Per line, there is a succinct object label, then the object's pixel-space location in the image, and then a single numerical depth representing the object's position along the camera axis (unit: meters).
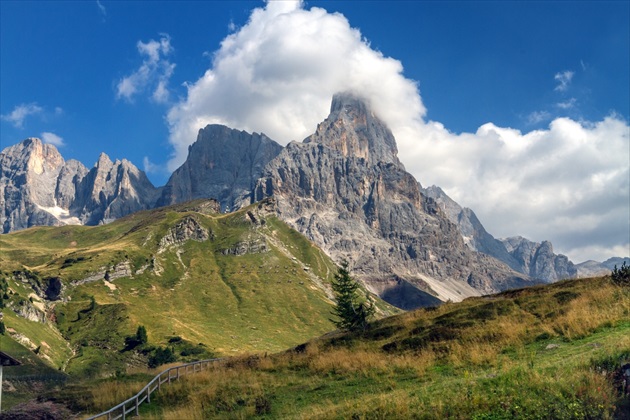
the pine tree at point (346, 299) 63.31
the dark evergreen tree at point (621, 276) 33.48
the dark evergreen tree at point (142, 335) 165.50
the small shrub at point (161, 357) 135.12
